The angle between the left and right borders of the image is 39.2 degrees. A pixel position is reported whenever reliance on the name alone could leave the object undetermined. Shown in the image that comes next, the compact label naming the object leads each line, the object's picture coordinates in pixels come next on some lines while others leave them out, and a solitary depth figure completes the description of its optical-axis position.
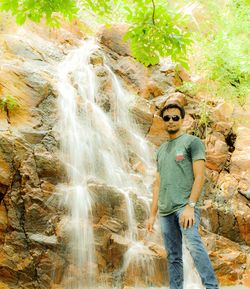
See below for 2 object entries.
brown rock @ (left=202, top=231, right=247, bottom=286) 6.84
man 3.54
